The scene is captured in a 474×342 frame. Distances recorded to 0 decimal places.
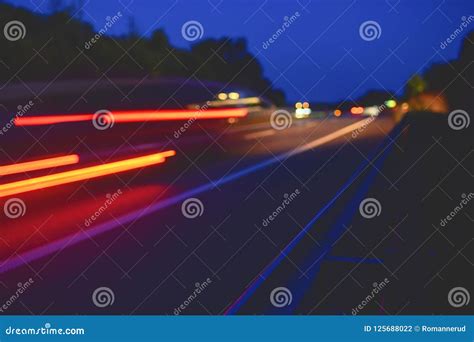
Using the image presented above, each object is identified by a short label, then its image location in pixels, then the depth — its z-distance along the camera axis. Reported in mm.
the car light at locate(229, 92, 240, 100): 12148
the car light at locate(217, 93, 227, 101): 11896
